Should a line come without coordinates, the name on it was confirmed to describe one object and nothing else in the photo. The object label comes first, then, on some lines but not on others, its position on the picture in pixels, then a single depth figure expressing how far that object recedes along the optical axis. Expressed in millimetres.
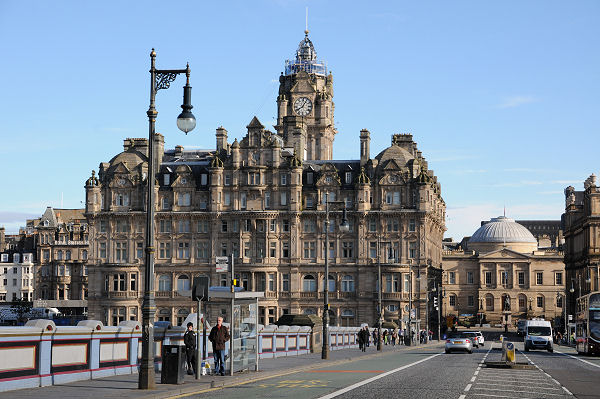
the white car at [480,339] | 93075
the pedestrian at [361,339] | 67562
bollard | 46344
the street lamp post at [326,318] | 51875
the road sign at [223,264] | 35625
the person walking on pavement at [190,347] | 34406
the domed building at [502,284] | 194000
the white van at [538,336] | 80188
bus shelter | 35500
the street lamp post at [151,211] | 28125
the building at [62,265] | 161250
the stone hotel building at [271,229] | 112062
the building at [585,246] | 144250
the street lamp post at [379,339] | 69875
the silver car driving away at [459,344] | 68062
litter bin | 30438
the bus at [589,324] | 60625
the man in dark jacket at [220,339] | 35062
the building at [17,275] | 175000
